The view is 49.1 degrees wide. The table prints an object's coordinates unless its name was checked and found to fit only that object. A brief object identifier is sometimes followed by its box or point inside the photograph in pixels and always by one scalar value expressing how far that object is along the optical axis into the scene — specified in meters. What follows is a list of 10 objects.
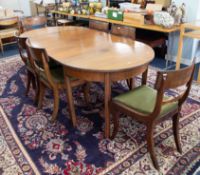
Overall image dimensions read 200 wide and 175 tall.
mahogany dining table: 1.78
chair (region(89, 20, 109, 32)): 3.01
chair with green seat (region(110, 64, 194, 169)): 1.41
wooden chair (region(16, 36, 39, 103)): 2.38
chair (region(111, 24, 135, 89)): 2.62
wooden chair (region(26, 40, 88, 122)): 2.02
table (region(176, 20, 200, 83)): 2.85
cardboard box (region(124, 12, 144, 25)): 3.30
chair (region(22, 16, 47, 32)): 3.44
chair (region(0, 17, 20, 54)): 4.32
